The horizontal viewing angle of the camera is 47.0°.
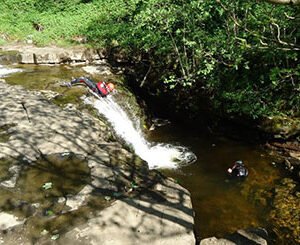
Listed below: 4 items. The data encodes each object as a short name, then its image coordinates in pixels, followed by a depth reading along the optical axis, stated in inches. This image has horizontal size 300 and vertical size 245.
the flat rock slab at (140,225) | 213.8
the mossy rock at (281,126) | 435.8
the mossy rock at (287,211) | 322.3
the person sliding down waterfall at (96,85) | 474.6
